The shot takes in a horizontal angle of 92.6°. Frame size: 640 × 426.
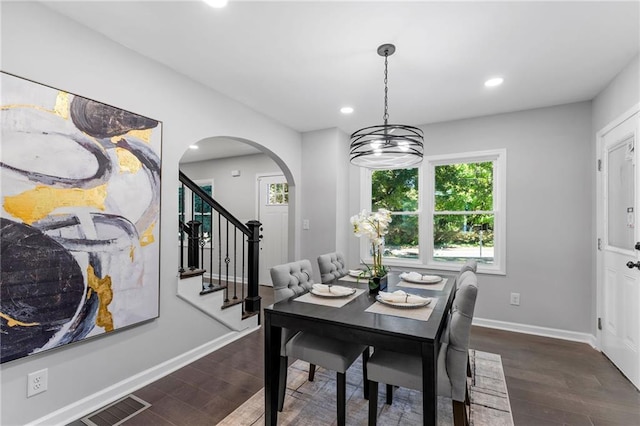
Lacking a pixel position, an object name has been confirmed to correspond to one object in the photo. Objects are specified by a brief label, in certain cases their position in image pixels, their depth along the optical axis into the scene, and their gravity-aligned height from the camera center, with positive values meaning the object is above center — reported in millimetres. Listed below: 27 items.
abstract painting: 1750 -29
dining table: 1478 -601
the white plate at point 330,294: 2092 -553
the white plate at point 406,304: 1860 -556
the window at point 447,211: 3842 +48
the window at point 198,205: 6598 +191
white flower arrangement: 2253 -79
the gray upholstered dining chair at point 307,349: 1827 -857
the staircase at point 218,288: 2875 -745
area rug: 1985 -1338
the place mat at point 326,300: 1973 -578
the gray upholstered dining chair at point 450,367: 1614 -841
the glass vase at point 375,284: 2279 -528
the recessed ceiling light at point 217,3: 1838 +1280
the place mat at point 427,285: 2451 -589
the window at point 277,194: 5809 +384
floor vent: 1988 -1351
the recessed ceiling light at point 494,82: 2842 +1260
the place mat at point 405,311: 1751 -583
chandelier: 2242 +516
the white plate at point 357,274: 2590 -545
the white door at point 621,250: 2467 -311
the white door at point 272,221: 5785 -132
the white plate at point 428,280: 2582 -563
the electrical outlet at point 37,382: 1844 -1033
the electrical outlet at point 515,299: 3627 -1002
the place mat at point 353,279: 2662 -581
